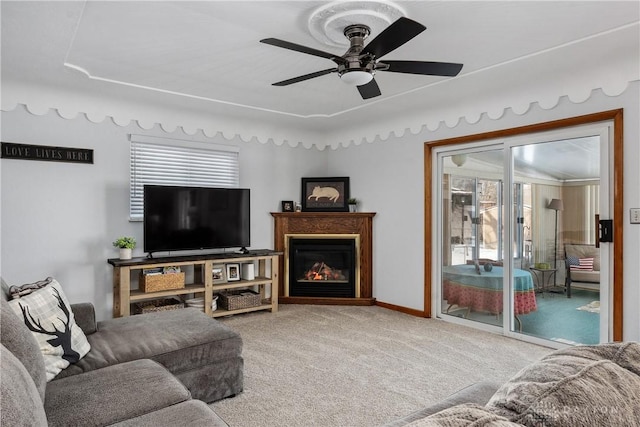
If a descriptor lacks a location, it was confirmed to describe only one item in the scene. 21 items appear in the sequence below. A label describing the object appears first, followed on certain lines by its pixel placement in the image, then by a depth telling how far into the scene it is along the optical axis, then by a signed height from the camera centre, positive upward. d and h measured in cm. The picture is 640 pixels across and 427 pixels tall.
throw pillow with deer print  191 -54
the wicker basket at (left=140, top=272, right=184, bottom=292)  394 -64
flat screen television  407 +0
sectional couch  136 -75
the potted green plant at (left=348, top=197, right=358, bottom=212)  527 +18
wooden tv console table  378 -66
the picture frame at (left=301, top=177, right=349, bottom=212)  543 +33
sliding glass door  333 -18
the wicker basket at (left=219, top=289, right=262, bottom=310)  446 -93
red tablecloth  379 -82
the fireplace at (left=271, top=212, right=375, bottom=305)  512 -24
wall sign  356 +61
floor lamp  357 +9
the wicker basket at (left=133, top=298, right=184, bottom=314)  402 -91
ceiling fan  216 +92
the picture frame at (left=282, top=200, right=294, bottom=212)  534 +16
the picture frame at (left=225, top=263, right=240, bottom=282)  456 -63
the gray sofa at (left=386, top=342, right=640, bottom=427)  61 -30
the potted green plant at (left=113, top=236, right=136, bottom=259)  393 -28
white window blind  426 +61
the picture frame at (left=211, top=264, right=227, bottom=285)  451 -64
